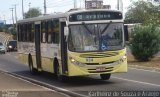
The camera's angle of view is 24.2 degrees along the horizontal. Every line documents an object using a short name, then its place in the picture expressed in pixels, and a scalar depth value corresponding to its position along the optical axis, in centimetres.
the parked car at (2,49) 4774
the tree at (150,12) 2962
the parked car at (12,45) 5334
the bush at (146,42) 2399
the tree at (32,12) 9793
